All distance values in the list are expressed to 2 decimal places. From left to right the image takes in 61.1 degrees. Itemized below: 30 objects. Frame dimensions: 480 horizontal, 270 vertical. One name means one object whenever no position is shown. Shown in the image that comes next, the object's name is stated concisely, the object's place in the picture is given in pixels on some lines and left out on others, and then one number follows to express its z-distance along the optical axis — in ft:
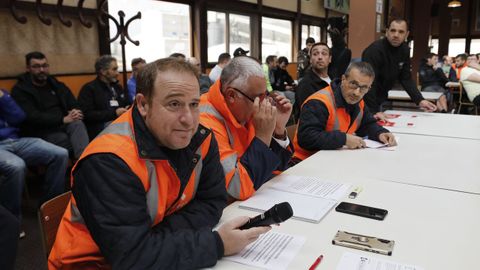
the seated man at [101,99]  12.91
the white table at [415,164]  6.05
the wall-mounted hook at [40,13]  12.66
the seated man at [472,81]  18.80
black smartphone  4.56
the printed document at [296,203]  4.56
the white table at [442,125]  9.66
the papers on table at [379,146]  8.13
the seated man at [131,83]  15.15
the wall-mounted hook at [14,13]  11.92
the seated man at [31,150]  10.23
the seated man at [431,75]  27.25
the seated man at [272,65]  25.62
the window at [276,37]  29.27
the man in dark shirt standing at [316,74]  12.24
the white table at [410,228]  3.64
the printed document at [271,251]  3.57
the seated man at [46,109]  11.21
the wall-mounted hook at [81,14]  13.89
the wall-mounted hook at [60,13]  13.32
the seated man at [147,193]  3.37
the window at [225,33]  23.59
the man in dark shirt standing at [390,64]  12.58
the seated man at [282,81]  25.94
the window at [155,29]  18.01
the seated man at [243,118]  5.33
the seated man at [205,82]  17.35
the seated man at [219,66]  19.51
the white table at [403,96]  17.36
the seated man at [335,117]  7.93
